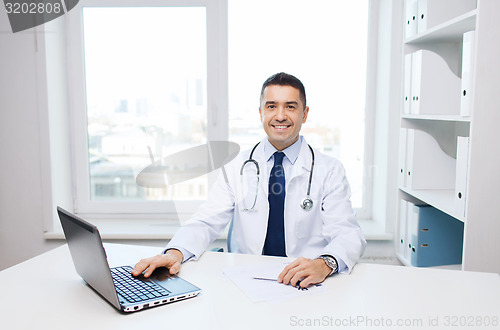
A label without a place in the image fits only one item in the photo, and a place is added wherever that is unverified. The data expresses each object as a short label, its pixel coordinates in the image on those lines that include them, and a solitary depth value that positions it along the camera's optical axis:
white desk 1.00
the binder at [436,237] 2.08
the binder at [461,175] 1.58
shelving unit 1.50
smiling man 1.67
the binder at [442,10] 1.96
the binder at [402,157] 2.22
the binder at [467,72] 1.52
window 2.57
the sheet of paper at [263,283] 1.13
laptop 1.03
